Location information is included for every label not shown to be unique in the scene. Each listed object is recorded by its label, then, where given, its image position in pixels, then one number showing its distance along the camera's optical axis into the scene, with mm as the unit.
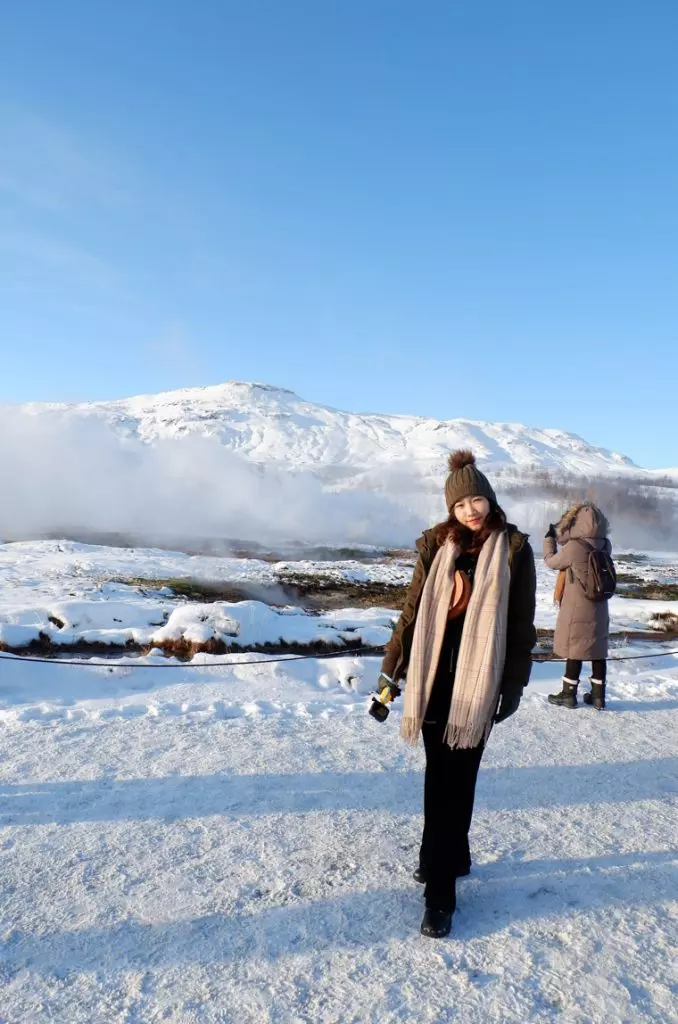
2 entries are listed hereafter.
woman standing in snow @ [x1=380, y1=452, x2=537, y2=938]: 2824
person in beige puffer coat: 5918
